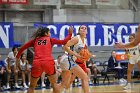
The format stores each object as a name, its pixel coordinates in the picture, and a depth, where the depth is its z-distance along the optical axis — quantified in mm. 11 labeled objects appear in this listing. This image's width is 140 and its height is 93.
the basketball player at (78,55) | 10000
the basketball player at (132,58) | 15438
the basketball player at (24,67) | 17719
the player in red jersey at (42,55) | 9688
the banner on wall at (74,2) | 23828
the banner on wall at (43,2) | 23047
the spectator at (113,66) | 20312
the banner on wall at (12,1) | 21031
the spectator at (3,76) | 17445
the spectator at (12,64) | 17453
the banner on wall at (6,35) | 19438
